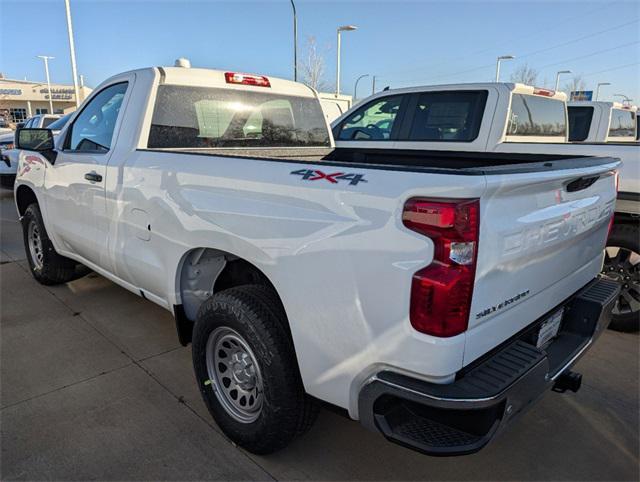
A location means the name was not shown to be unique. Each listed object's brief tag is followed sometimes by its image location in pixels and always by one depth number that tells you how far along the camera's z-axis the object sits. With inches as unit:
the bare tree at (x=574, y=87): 2318.9
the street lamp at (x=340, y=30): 978.7
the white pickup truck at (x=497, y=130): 154.3
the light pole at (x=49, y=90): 2166.7
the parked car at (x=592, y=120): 324.2
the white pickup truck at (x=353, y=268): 65.6
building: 2245.3
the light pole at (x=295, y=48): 700.7
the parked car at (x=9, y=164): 378.6
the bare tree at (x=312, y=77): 1090.7
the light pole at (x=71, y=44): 819.4
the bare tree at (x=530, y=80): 1885.6
